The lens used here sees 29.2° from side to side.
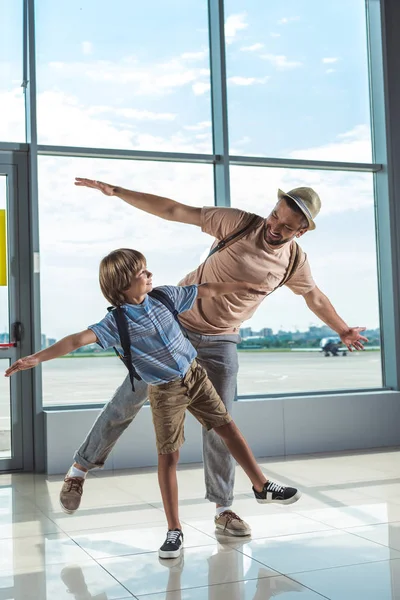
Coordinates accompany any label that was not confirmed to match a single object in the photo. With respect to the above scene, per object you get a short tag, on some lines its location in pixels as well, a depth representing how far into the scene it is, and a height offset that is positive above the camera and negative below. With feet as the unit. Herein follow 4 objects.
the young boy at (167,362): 9.14 -0.25
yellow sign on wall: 16.28 +1.88
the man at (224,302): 9.93 +0.51
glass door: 16.06 +0.46
